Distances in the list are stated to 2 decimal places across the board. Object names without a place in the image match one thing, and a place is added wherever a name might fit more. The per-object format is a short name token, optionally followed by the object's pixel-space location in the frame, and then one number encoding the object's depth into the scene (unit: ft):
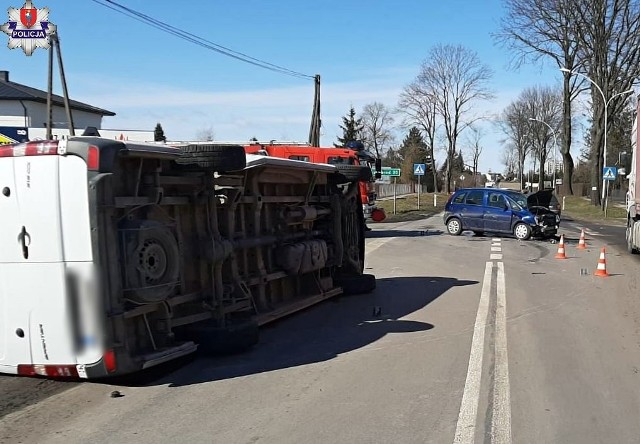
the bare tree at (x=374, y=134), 318.86
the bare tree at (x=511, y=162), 362.33
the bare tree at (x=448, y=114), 246.66
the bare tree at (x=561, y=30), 150.51
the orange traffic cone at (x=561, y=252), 56.12
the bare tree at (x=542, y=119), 287.89
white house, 165.43
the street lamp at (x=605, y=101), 139.29
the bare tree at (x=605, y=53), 144.56
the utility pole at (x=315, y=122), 118.52
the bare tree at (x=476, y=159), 415.64
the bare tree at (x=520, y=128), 310.86
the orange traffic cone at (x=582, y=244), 65.31
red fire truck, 71.36
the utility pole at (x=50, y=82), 83.20
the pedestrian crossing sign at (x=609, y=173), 128.47
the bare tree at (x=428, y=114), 247.09
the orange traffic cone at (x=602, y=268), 45.39
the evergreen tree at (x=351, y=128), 306.06
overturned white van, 18.28
